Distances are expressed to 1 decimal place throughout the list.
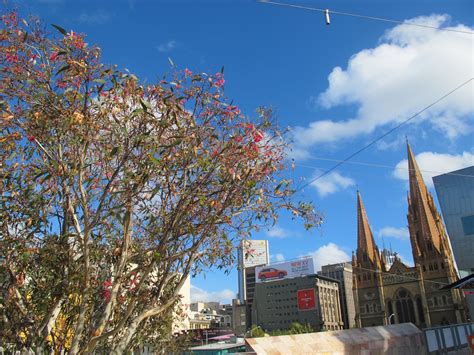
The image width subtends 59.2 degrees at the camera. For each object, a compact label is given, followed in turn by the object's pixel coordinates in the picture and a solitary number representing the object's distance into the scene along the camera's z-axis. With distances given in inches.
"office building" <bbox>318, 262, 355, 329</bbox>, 5728.3
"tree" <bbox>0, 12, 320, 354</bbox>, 250.5
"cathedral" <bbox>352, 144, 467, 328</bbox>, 3112.7
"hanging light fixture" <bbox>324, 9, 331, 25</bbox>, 317.8
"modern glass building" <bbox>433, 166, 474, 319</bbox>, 4416.3
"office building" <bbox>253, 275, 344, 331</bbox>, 4948.3
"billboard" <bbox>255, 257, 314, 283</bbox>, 5027.1
